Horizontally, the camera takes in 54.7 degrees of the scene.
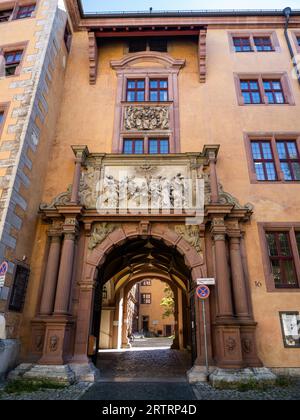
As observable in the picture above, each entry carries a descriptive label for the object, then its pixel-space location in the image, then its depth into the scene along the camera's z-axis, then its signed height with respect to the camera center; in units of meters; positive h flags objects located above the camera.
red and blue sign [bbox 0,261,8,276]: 6.43 +1.23
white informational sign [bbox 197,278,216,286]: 8.84 +1.41
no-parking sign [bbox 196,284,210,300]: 8.50 +1.09
